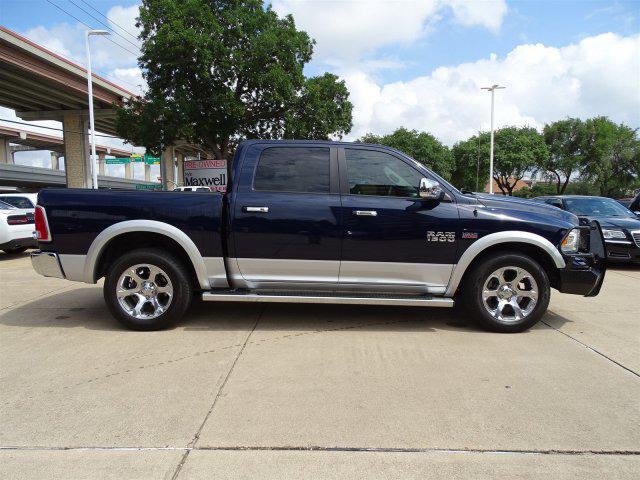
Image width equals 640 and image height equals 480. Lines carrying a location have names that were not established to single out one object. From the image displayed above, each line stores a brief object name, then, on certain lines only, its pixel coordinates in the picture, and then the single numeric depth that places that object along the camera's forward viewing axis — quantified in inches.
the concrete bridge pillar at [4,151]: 2613.2
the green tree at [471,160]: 1780.3
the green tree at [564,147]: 1556.3
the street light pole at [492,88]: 1233.4
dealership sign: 840.1
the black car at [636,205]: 460.0
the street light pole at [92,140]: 883.0
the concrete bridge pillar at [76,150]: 1352.1
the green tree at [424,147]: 2016.5
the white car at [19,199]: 447.0
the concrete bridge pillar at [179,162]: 2968.0
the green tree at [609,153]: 1478.8
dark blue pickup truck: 185.8
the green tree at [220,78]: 737.0
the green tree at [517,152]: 1600.6
